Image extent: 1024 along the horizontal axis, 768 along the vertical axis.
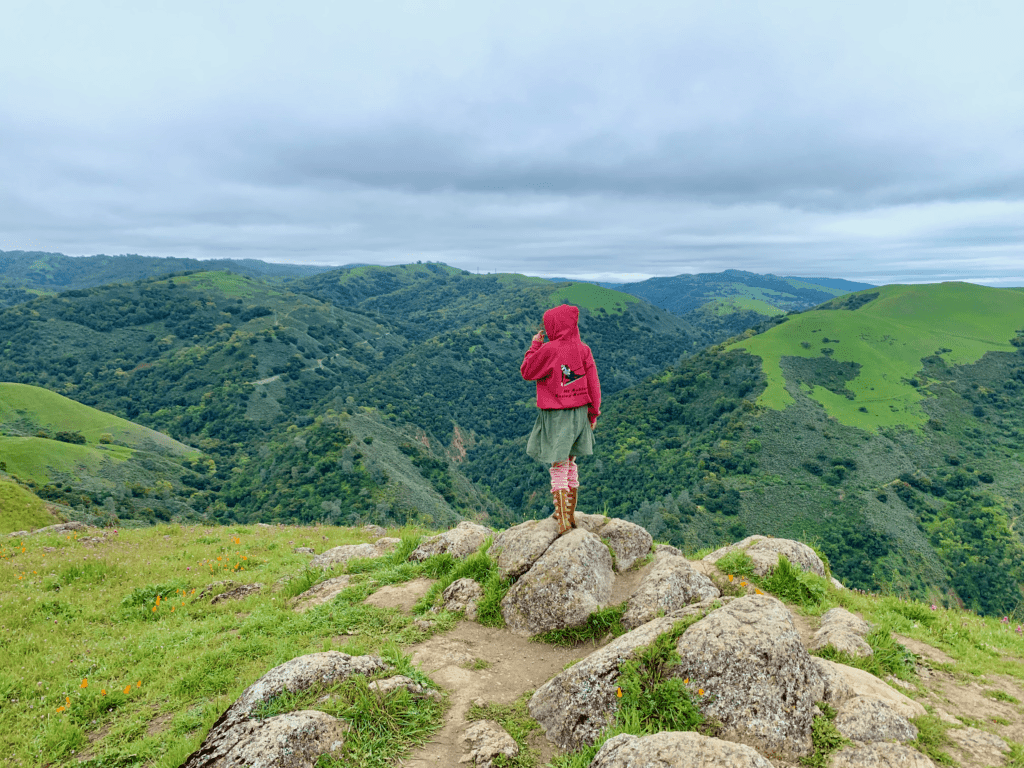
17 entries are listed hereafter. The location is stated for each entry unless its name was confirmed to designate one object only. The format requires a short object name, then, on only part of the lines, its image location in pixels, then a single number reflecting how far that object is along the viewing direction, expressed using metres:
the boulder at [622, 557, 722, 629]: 6.77
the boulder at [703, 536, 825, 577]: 8.49
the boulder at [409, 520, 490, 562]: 10.17
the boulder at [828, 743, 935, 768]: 4.05
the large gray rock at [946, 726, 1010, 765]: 4.31
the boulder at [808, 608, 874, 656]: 6.11
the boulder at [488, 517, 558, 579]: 8.10
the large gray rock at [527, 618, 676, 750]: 4.78
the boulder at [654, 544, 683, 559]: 8.84
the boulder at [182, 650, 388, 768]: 4.30
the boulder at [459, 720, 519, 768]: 4.48
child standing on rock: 8.55
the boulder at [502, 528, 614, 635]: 7.04
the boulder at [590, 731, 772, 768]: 3.59
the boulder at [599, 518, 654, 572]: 8.81
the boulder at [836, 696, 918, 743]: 4.46
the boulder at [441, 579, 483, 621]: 7.83
